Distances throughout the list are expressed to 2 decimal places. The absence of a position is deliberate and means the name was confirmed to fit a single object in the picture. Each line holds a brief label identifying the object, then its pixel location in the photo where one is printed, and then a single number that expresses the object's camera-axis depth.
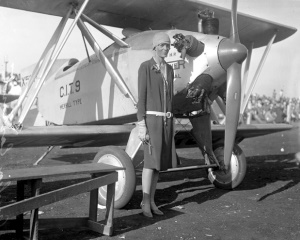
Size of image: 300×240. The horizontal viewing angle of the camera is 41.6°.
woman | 4.07
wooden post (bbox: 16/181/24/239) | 3.25
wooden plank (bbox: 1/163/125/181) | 2.82
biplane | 4.82
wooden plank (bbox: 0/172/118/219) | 2.72
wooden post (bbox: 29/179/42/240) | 3.03
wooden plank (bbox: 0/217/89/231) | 3.38
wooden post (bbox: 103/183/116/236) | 3.43
